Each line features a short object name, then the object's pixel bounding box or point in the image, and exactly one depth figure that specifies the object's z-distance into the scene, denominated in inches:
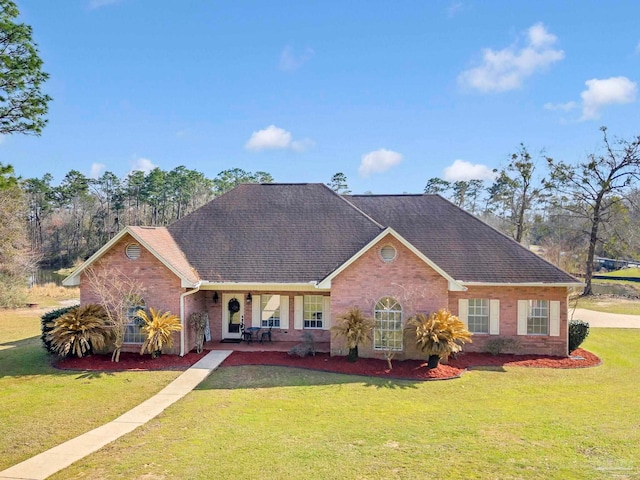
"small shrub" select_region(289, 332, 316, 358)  663.8
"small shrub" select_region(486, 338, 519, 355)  691.4
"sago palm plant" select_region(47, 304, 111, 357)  620.7
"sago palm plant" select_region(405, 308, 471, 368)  590.6
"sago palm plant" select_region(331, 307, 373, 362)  616.4
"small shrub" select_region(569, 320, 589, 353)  716.0
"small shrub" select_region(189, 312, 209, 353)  685.3
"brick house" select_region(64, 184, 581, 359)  655.8
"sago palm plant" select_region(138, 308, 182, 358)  621.6
